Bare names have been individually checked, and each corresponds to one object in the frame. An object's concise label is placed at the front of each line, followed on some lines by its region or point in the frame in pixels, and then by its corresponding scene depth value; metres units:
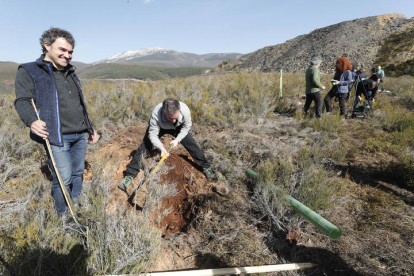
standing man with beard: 1.65
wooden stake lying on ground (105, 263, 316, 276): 1.67
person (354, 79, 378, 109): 6.04
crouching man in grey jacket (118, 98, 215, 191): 2.70
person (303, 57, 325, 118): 4.88
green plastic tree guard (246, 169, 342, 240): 1.64
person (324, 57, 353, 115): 5.34
